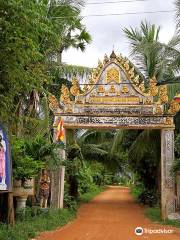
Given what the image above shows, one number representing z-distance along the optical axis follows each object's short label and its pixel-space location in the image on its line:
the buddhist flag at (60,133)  9.55
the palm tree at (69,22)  9.21
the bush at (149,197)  13.34
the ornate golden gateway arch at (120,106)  9.84
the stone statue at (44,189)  9.48
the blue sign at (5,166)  6.33
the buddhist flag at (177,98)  9.45
